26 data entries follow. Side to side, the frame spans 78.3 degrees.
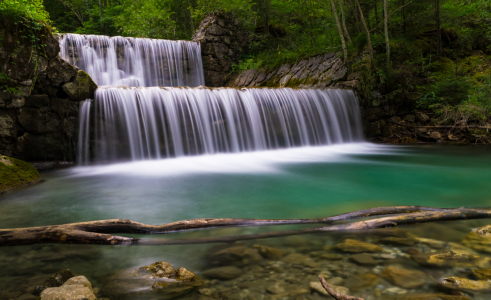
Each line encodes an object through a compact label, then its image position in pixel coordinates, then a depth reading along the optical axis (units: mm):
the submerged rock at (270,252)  2766
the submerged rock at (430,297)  2026
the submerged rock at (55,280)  2197
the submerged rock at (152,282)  2199
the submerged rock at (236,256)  2680
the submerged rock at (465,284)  2109
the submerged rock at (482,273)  2244
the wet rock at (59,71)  8188
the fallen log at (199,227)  2902
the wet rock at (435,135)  11787
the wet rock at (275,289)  2200
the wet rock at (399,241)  2875
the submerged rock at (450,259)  2463
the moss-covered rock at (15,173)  5762
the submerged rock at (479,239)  2736
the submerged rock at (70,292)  1931
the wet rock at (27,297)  2115
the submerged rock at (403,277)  2229
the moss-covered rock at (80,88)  8469
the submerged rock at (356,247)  2781
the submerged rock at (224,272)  2455
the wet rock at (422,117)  12359
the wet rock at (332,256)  2668
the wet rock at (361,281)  2207
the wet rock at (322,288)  2154
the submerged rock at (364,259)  2553
